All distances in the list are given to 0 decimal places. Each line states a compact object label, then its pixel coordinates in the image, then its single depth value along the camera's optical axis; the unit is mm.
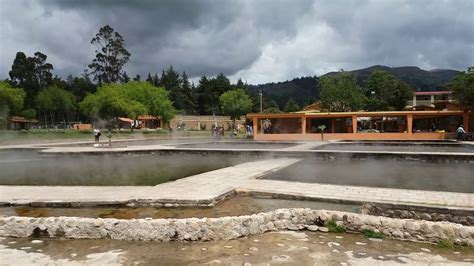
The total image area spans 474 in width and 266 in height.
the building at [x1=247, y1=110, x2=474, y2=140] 30922
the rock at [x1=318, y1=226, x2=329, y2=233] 6188
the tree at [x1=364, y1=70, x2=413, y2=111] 58406
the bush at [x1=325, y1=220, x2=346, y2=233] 6152
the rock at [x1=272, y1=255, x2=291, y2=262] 4887
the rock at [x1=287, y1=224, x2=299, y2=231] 6312
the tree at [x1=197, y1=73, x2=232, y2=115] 91625
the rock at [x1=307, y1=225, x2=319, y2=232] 6235
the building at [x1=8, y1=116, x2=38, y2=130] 54156
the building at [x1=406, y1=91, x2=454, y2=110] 76800
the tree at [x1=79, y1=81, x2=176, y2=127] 43594
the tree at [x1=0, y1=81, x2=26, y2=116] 44719
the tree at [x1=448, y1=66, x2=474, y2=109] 28422
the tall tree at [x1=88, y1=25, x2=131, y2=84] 68812
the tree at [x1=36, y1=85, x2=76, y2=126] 58906
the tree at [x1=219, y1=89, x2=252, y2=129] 69750
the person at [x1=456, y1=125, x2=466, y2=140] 26891
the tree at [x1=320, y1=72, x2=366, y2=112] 52219
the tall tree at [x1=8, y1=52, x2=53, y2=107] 68688
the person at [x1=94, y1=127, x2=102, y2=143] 25653
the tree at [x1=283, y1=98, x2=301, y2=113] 81731
